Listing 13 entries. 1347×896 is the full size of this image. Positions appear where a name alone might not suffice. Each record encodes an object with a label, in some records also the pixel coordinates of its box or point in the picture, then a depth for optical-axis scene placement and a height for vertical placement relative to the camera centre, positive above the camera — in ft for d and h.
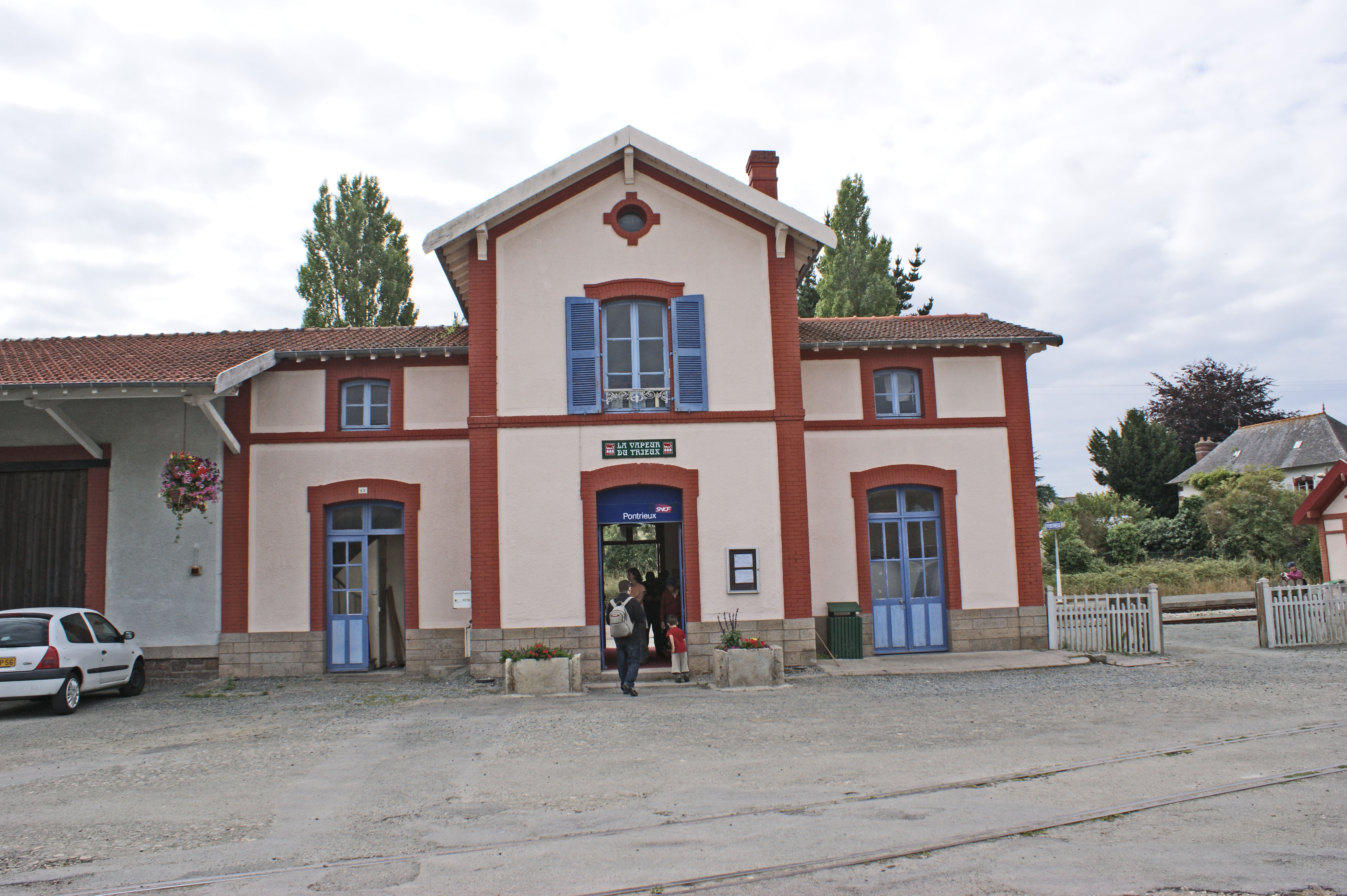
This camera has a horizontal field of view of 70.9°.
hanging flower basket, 45.11 +4.19
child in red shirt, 43.75 -4.33
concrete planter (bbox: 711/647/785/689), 41.32 -4.92
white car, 36.78 -3.24
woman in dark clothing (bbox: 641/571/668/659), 53.26 -2.34
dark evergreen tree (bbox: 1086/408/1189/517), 125.39 +10.69
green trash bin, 49.08 -4.08
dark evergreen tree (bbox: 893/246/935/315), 137.18 +39.19
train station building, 45.11 +5.42
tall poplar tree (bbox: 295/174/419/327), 99.71 +31.46
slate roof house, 123.95 +12.30
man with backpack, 40.50 -3.26
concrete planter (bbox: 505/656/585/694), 40.93 -4.97
